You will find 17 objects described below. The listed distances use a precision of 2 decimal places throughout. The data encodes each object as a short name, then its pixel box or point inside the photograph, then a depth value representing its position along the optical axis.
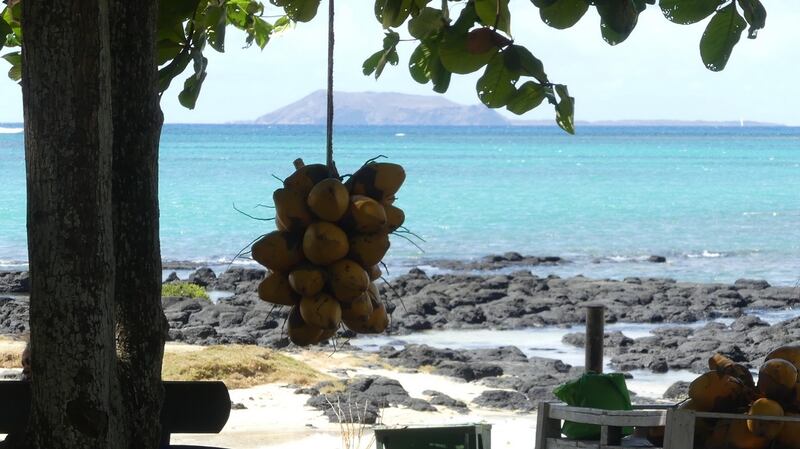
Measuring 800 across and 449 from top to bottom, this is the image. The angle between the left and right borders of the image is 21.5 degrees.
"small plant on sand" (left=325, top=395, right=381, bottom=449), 20.98
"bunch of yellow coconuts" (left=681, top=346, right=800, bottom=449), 9.36
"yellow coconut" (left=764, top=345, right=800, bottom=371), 9.82
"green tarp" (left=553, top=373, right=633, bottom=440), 10.56
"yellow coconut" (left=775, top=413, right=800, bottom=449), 9.25
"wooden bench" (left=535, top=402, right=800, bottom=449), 9.38
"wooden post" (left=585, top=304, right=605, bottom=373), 15.88
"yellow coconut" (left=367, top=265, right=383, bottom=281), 7.62
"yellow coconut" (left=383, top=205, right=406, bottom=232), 7.63
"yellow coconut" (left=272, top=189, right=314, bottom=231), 7.48
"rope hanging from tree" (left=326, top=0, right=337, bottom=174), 7.28
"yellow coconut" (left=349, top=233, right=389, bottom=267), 7.45
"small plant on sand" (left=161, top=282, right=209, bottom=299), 47.38
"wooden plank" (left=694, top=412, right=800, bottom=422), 9.03
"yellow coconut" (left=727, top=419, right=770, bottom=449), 9.19
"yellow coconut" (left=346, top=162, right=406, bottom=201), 7.60
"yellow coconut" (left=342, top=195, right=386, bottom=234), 7.42
